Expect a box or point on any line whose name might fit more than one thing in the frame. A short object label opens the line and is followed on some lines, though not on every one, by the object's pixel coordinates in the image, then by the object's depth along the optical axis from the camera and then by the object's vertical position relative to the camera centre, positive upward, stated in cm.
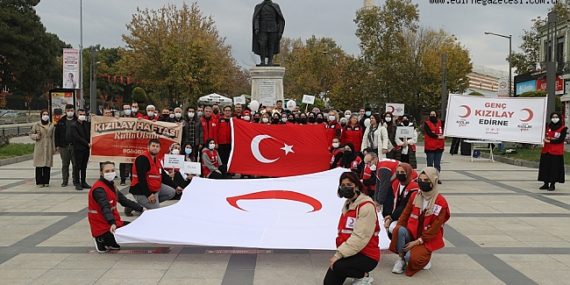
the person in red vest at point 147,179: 812 -99
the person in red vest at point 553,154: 1229 -78
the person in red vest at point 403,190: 670 -89
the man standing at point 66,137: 1252 -62
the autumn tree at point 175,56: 4206 +434
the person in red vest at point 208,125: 1298 -30
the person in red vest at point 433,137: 1344 -48
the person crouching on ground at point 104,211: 673 -124
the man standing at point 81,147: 1242 -85
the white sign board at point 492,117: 1474 +2
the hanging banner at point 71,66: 2831 +220
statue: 1925 +298
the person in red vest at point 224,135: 1315 -53
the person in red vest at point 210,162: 1209 -109
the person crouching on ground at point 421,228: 591 -121
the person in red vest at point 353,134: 1294 -44
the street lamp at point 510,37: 4288 +630
